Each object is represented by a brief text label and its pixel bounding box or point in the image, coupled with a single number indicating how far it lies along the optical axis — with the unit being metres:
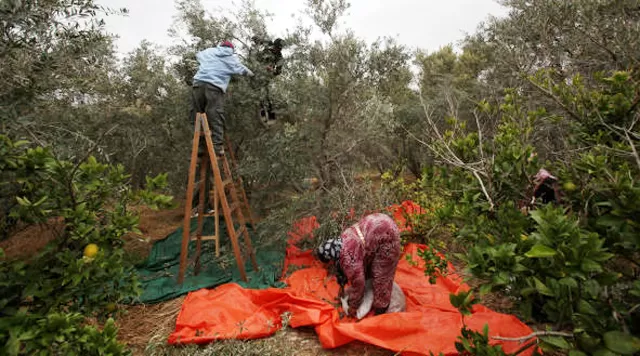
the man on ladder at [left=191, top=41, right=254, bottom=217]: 4.14
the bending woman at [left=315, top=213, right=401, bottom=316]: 3.01
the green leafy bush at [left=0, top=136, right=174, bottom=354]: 1.31
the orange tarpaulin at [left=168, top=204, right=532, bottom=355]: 2.56
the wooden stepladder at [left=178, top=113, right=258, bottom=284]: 3.61
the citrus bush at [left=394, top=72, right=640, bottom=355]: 1.11
